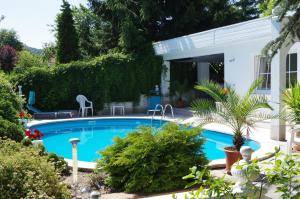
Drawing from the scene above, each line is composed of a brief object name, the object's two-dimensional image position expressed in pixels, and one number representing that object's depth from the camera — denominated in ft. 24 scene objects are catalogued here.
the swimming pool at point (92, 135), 36.07
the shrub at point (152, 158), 18.28
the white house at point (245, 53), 31.24
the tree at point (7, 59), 96.50
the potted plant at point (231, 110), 21.21
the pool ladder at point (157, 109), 55.04
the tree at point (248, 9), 83.55
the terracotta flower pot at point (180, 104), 65.05
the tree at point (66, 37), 68.85
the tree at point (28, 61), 71.74
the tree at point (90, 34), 84.64
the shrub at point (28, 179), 12.89
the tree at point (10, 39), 172.24
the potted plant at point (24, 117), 38.75
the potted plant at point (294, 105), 25.36
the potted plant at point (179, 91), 65.31
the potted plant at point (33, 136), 26.51
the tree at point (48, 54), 111.62
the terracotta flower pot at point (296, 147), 24.50
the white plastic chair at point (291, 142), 22.25
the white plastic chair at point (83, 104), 60.09
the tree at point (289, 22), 12.39
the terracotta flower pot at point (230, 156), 20.56
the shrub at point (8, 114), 24.44
